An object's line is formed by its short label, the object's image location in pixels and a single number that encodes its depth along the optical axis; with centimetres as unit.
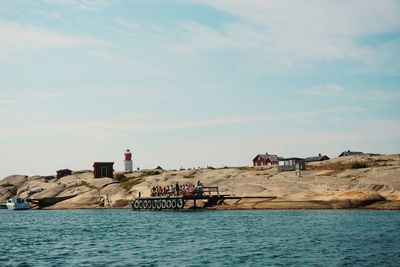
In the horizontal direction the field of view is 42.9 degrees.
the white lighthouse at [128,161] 13088
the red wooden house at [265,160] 12112
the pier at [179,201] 7438
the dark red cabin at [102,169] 11038
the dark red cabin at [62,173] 12495
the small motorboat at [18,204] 10306
